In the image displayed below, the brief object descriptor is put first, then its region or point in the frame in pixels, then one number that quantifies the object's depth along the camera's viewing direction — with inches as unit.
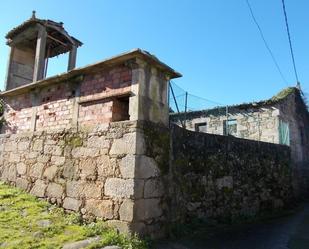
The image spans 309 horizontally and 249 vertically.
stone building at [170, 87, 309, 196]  511.9
